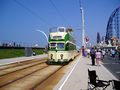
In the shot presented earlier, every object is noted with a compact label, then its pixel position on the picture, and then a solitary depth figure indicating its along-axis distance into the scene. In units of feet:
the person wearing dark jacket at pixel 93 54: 51.55
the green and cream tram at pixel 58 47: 53.11
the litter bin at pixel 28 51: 99.05
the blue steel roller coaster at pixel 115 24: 238.89
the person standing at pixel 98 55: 48.92
